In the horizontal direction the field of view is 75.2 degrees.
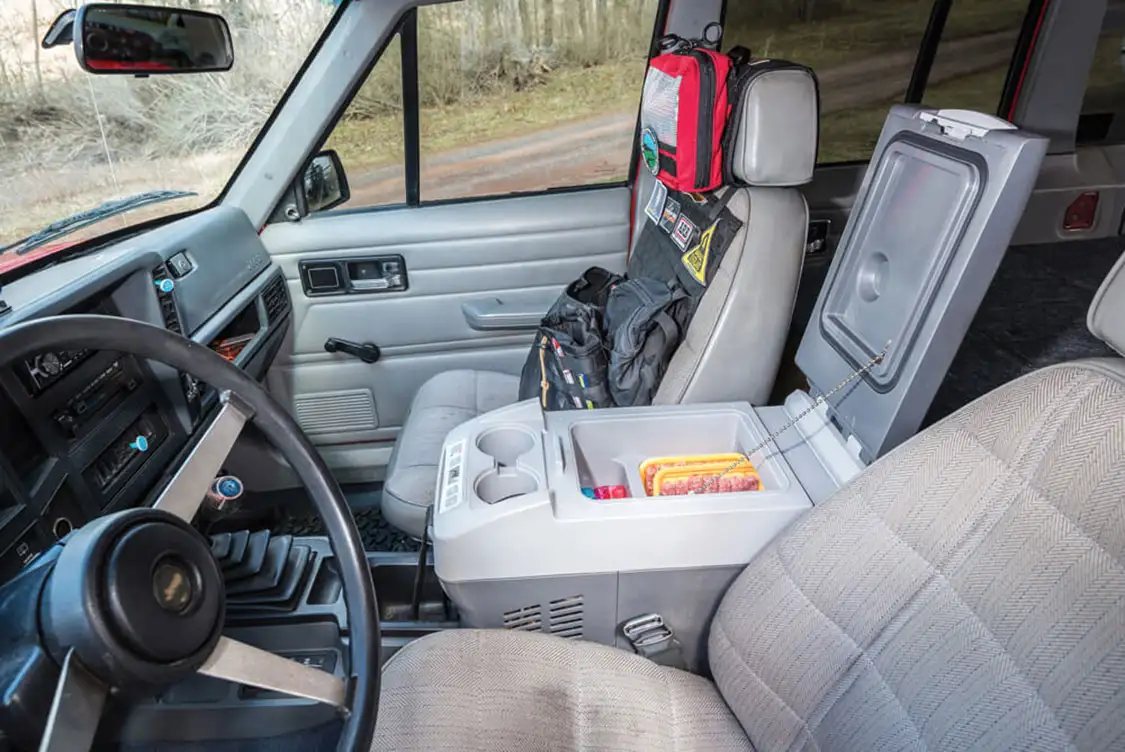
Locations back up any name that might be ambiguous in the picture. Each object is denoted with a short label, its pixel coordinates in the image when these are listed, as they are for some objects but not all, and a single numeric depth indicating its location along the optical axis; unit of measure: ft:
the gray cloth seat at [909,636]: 2.33
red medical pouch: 4.68
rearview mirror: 4.39
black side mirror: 6.70
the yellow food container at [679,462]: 4.63
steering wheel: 1.95
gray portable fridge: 3.34
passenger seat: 4.47
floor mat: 6.91
